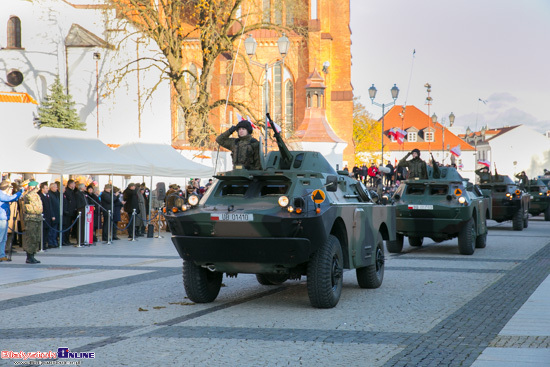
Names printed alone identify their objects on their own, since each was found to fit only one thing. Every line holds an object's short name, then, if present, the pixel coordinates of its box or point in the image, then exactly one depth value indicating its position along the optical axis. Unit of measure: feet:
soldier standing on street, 54.49
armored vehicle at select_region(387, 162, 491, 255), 59.98
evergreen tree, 153.79
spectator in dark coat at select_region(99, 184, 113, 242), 78.38
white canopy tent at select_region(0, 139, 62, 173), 67.92
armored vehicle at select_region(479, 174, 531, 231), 90.48
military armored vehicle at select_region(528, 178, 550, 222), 116.47
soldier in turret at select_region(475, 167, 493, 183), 96.47
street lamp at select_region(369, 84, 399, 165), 136.26
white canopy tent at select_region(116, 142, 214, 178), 85.24
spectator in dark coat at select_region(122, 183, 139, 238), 84.74
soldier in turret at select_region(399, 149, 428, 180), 65.77
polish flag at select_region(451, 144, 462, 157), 189.16
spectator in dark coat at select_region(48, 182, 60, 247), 68.44
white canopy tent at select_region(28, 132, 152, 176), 70.54
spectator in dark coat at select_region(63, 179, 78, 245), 71.26
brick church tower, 200.44
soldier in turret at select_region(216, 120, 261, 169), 37.99
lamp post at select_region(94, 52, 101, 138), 151.86
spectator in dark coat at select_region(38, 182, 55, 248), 67.05
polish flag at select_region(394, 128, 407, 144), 178.19
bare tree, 105.70
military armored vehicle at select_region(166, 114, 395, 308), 32.27
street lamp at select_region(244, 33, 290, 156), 89.15
